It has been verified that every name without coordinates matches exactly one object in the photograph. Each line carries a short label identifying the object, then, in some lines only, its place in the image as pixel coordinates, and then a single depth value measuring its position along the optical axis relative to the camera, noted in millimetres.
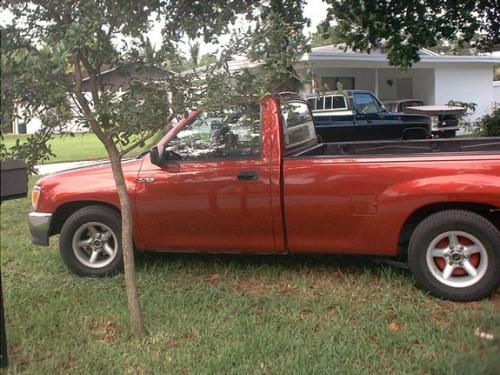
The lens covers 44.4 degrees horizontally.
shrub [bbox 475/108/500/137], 13838
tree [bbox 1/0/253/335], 3607
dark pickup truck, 13445
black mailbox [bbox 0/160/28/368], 3475
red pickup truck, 4668
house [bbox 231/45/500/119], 23672
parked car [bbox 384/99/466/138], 18422
